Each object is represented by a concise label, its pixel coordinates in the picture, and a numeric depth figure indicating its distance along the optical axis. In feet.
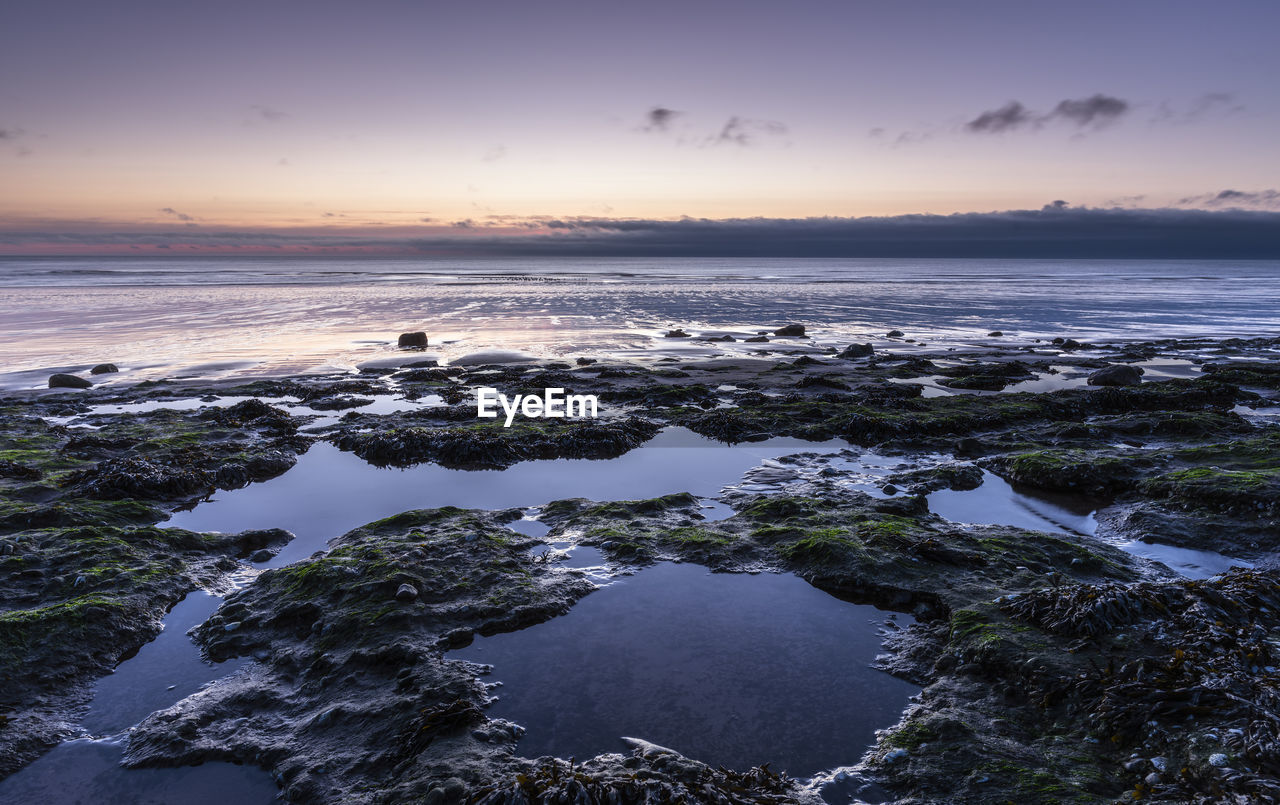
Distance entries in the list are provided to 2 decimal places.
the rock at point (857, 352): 79.56
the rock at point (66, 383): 60.44
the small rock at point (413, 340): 88.99
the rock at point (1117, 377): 58.95
